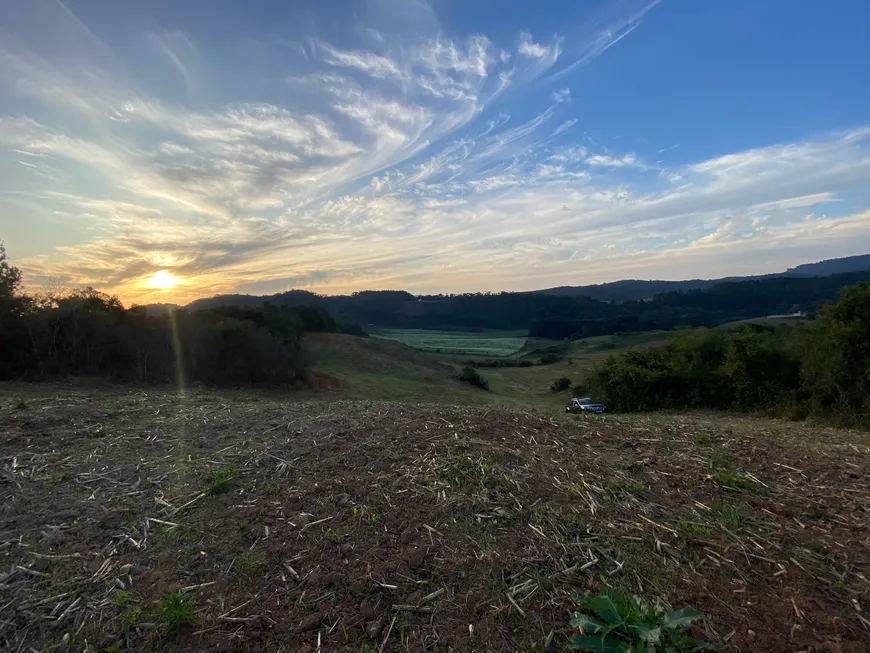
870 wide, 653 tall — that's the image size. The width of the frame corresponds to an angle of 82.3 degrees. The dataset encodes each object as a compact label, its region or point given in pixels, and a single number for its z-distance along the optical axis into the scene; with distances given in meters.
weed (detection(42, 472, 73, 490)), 5.15
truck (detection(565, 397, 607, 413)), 16.92
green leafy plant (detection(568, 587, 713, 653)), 2.60
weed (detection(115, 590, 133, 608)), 3.28
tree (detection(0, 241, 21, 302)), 17.05
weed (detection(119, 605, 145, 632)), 3.12
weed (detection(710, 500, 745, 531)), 4.06
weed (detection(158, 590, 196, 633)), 3.08
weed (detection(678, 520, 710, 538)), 3.89
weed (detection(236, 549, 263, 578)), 3.56
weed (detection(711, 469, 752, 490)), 4.87
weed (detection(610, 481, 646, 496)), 4.66
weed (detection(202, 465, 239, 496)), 4.81
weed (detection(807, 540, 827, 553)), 3.75
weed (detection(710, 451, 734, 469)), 5.47
